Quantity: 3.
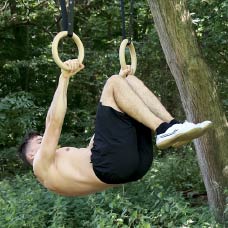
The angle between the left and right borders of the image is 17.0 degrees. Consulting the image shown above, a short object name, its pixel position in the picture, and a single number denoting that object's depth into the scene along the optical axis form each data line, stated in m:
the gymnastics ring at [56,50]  4.17
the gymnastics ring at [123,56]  4.71
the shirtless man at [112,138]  4.10
